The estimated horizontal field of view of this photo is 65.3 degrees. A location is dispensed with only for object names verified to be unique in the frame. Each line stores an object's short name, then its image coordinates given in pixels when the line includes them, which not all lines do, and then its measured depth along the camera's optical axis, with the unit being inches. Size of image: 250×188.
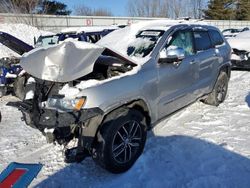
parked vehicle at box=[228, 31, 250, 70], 267.6
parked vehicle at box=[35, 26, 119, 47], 238.7
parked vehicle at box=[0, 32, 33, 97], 195.9
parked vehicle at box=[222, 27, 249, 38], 610.3
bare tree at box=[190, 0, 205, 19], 1201.4
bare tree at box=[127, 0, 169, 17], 1096.1
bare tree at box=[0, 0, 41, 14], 483.5
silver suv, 90.5
